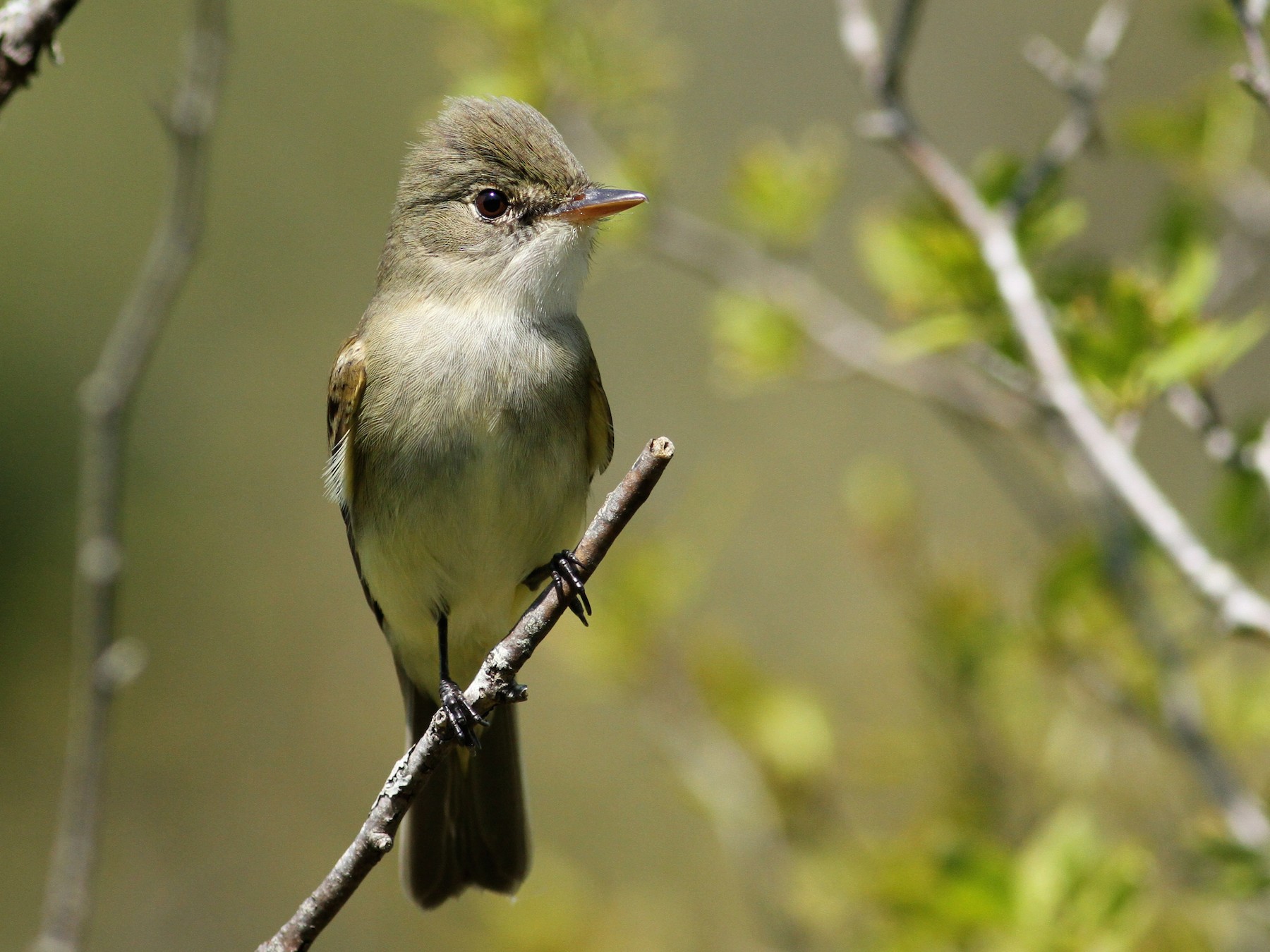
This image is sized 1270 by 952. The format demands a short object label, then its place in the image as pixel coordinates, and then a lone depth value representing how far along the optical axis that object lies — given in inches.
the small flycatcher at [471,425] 243.1
